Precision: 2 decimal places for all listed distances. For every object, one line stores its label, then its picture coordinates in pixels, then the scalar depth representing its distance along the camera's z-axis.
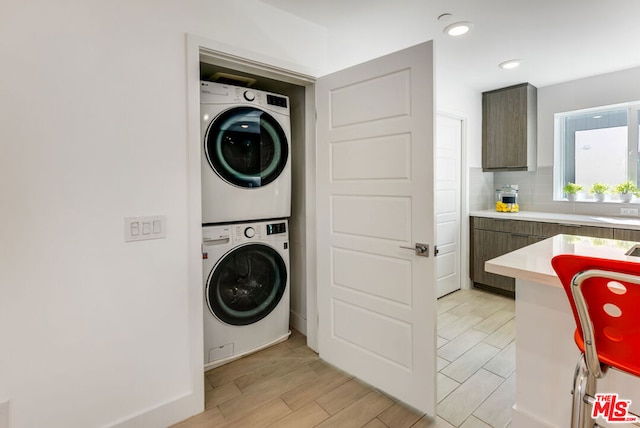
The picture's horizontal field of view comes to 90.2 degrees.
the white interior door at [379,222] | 1.72
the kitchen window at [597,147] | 3.30
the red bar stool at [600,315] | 0.83
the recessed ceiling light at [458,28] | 2.26
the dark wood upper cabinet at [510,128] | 3.62
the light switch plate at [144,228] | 1.59
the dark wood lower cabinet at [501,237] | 3.13
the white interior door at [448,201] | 3.57
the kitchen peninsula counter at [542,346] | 1.31
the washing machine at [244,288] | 2.20
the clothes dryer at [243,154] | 2.12
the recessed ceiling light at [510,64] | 2.97
